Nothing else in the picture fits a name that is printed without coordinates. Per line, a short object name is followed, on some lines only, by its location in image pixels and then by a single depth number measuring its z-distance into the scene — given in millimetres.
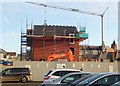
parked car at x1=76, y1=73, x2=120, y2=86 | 11997
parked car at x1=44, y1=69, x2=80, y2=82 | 21750
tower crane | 92062
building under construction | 70375
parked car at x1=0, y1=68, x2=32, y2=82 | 35125
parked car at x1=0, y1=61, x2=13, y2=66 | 39438
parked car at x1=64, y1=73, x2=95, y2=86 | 13957
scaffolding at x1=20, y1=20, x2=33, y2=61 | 69125
